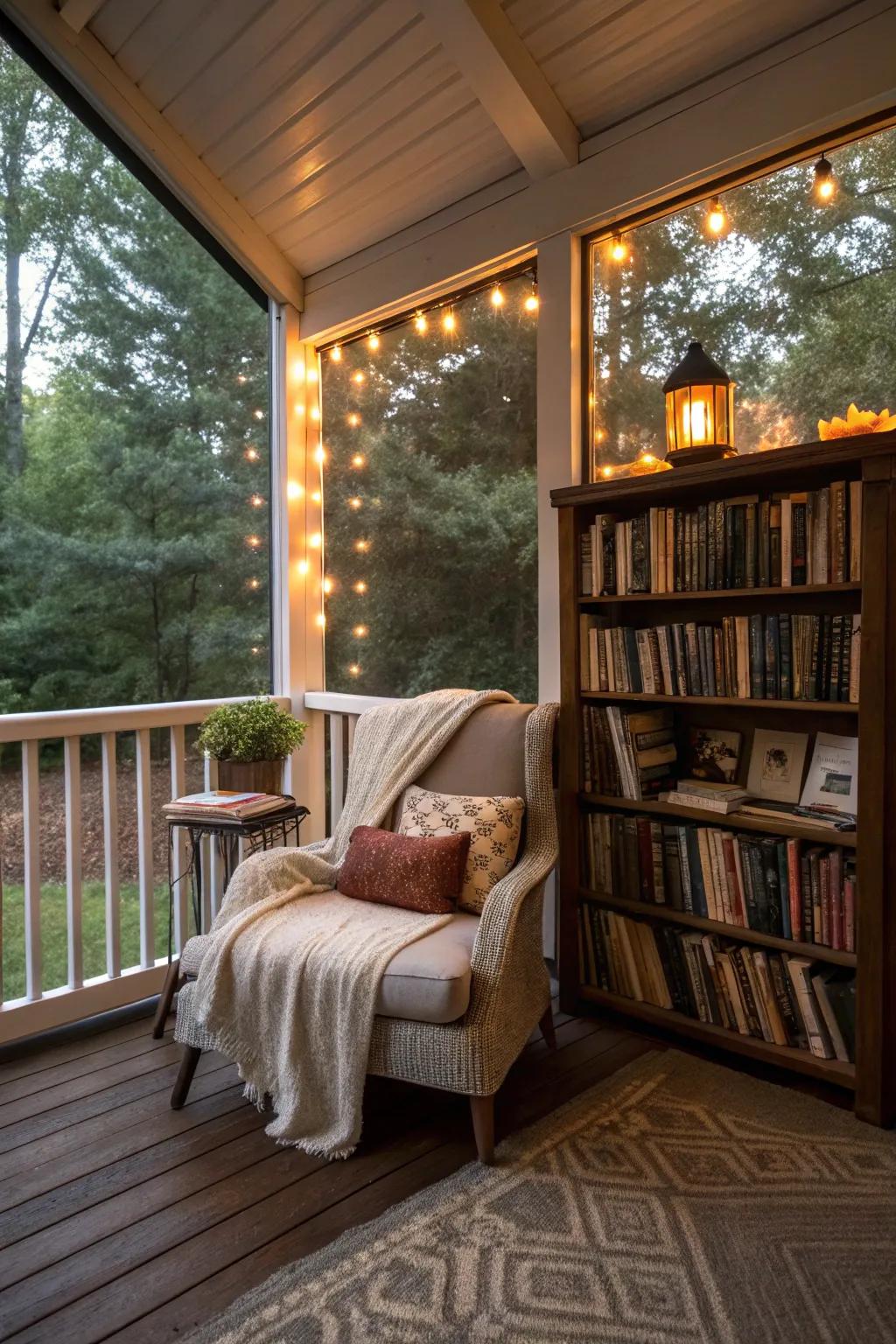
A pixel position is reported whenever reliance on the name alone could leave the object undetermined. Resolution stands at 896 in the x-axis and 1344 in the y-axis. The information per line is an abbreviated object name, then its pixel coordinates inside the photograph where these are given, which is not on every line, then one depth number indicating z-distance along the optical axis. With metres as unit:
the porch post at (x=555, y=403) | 2.77
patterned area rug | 1.48
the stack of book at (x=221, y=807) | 2.57
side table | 2.60
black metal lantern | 2.39
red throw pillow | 2.30
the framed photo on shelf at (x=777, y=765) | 2.36
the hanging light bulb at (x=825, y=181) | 2.27
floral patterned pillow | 2.35
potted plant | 2.82
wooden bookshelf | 2.02
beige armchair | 1.92
